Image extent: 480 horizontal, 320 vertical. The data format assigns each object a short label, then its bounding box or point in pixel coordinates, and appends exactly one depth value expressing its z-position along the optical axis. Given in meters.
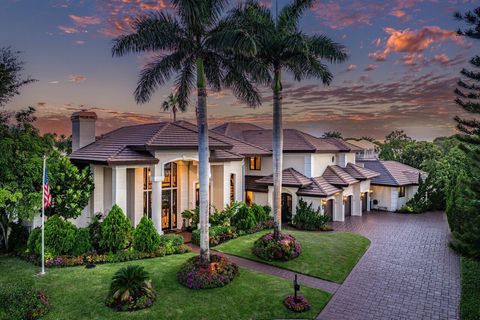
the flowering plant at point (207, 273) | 11.39
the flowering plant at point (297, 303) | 10.11
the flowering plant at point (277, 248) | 14.59
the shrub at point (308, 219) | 21.48
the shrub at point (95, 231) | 14.86
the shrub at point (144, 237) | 14.44
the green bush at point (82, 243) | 13.86
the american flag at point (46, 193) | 12.70
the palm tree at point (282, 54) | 13.84
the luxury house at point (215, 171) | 16.86
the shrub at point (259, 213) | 21.11
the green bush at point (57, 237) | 13.45
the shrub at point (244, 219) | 19.52
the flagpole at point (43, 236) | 12.24
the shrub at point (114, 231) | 14.12
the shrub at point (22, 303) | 9.19
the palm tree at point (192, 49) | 11.27
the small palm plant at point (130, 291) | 9.84
